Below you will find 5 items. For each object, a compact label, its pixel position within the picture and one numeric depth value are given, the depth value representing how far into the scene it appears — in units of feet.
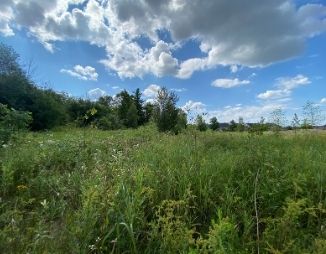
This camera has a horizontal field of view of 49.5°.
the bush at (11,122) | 22.90
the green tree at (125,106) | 170.54
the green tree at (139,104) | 216.41
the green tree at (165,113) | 68.85
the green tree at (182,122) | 46.84
